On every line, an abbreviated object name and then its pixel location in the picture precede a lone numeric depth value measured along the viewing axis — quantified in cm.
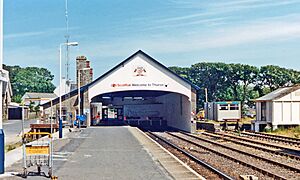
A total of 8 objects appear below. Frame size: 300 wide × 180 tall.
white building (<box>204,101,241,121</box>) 5509
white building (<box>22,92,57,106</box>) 10562
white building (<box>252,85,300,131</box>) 4331
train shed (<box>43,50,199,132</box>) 5009
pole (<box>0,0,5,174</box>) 1288
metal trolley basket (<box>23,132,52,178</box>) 1268
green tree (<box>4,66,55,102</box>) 13212
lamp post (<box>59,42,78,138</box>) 3076
